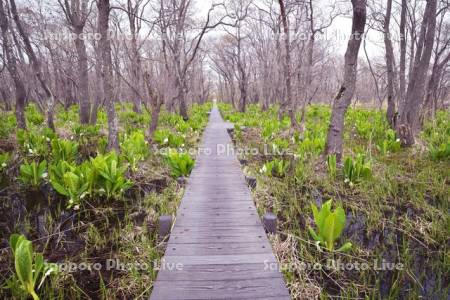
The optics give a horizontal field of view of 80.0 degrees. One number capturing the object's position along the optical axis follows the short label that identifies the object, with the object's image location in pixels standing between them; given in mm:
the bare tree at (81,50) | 7949
